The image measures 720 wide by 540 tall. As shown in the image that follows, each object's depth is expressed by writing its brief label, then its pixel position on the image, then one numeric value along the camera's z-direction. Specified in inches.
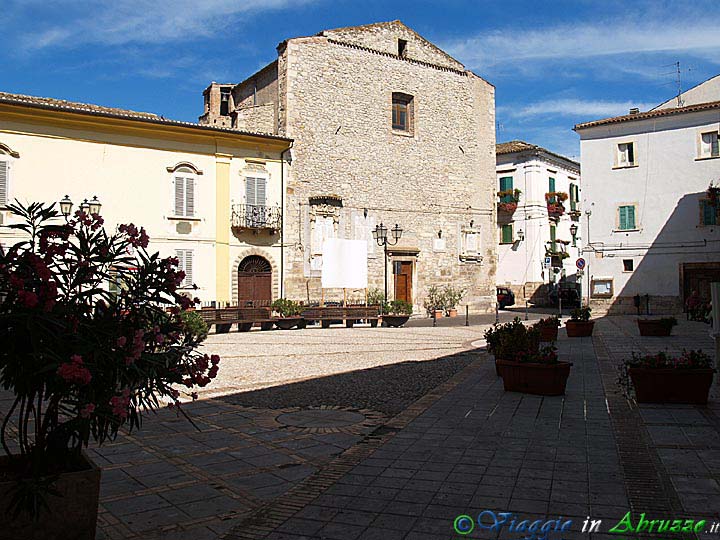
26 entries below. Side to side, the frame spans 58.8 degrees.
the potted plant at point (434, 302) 1123.9
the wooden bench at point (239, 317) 796.0
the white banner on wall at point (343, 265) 1003.3
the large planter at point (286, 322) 854.6
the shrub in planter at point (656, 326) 645.3
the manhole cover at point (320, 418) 271.1
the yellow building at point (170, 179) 783.7
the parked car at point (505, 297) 1464.1
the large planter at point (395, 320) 897.5
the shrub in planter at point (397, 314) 898.7
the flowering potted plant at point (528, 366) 322.3
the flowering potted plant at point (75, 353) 120.0
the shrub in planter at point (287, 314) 858.8
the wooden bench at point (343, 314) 888.3
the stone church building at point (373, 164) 971.9
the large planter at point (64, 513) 124.9
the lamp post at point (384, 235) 994.1
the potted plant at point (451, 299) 1130.0
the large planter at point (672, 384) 290.8
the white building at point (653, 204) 1085.8
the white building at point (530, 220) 1503.4
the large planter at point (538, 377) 321.4
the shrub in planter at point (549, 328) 573.3
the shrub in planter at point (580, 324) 660.1
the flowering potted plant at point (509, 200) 1510.8
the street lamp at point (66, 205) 556.4
